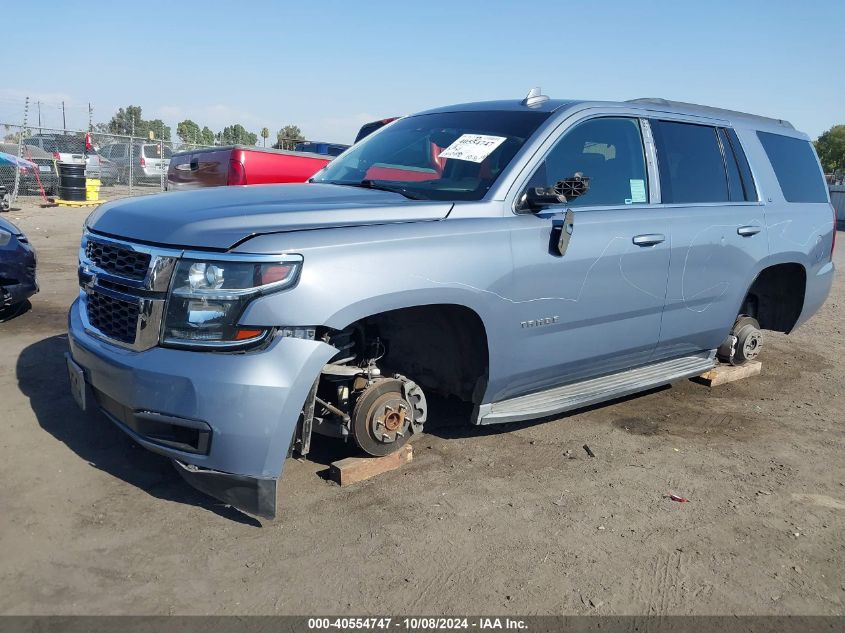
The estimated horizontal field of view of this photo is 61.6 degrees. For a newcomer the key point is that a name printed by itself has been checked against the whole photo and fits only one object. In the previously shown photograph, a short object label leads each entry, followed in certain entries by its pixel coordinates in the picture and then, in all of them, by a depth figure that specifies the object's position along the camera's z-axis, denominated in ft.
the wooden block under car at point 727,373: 18.20
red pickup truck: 27.40
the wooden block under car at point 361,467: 11.58
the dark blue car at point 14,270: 19.21
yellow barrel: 62.08
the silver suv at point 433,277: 9.29
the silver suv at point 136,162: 78.18
